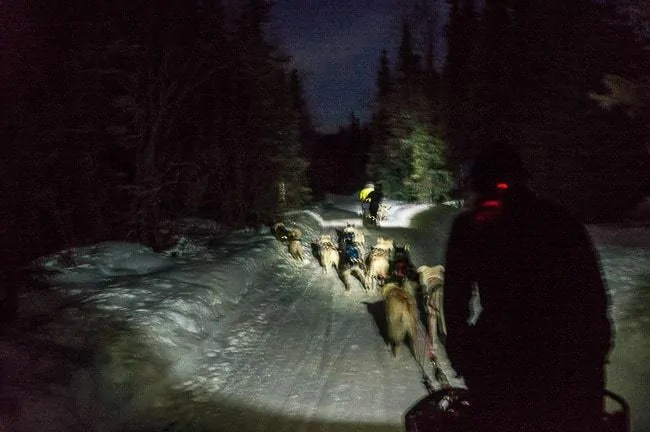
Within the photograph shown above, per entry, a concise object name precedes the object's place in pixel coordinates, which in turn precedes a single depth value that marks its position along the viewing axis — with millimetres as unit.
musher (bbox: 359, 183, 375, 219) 23034
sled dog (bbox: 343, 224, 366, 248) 15573
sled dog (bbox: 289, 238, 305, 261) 15617
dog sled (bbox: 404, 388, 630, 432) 2307
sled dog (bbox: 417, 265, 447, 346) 7426
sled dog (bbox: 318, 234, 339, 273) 14041
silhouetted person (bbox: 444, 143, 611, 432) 2252
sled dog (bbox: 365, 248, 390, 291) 11633
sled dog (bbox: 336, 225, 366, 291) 12289
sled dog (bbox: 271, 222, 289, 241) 17261
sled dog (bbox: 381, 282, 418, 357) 7273
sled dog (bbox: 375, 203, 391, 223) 23102
